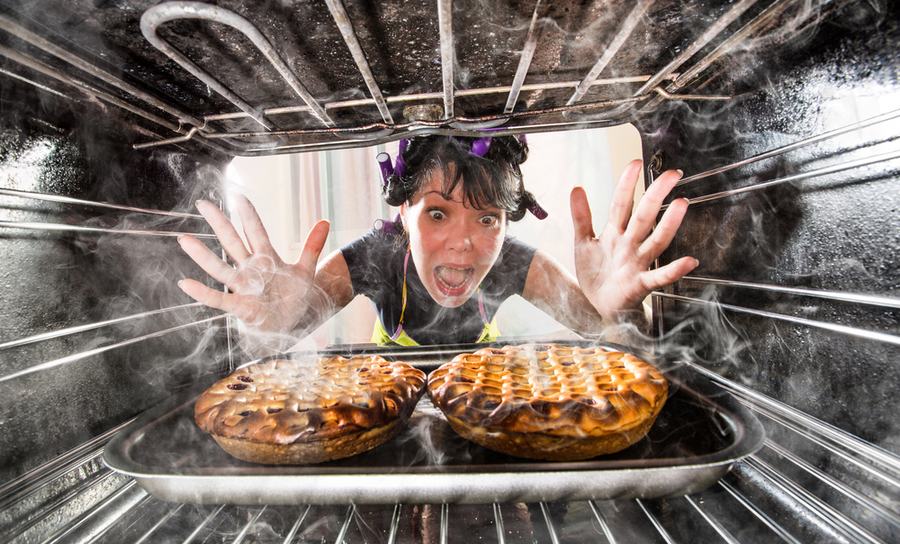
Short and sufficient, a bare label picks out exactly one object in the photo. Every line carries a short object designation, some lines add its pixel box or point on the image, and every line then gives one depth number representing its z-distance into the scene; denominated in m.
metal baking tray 0.25
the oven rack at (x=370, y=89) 0.24
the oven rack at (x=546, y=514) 0.24
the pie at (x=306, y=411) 0.29
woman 0.40
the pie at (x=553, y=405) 0.29
